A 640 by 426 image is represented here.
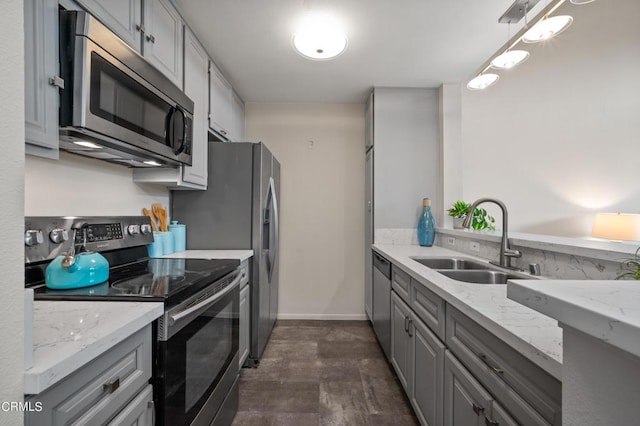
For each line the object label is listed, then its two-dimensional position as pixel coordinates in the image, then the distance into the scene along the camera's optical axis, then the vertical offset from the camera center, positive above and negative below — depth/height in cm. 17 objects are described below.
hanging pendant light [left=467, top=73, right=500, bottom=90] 182 +90
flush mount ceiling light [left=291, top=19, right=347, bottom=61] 162 +105
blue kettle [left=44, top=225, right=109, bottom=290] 100 -22
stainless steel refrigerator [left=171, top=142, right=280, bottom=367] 215 +3
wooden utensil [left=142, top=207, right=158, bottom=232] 185 -3
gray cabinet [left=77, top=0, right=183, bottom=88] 116 +91
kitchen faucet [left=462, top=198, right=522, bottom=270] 158 -20
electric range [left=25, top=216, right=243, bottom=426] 95 -34
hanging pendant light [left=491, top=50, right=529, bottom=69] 158 +91
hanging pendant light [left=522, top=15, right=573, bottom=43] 130 +91
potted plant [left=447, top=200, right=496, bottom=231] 231 -2
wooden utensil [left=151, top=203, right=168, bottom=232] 193 -1
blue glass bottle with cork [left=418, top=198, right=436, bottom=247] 261 -13
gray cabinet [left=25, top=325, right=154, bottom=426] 60 -45
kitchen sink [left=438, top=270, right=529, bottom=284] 157 -36
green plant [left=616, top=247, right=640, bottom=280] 84 -17
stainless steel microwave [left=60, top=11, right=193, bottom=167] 96 +47
